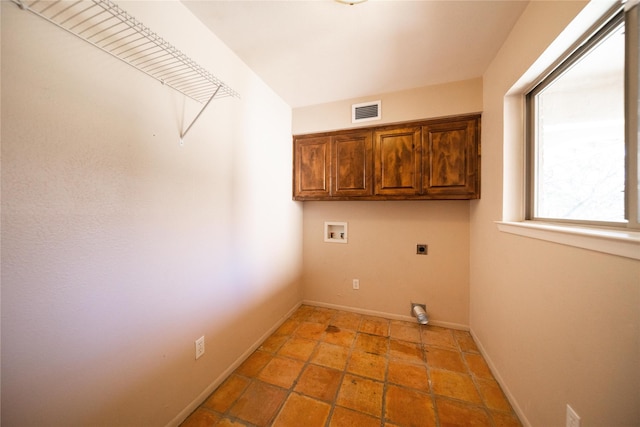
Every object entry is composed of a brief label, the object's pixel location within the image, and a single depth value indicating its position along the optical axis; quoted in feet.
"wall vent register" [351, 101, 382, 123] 7.57
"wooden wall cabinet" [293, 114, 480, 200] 6.69
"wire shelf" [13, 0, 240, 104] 2.69
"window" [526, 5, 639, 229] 2.89
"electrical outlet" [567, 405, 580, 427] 3.00
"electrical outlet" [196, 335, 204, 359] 4.59
